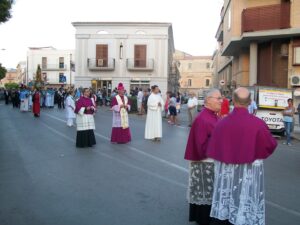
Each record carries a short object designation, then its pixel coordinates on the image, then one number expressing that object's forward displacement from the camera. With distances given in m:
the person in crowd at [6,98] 29.19
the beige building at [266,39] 15.89
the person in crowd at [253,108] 10.69
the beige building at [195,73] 66.81
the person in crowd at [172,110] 13.96
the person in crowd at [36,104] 15.99
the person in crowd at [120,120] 8.63
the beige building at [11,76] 110.33
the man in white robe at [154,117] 9.18
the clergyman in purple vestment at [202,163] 3.31
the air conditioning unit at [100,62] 30.70
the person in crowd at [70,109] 12.33
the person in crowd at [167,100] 15.41
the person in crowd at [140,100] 17.78
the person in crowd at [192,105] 13.23
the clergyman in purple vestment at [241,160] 2.88
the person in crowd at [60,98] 23.47
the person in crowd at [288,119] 9.51
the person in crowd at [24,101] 19.65
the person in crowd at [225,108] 8.92
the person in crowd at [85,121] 8.03
